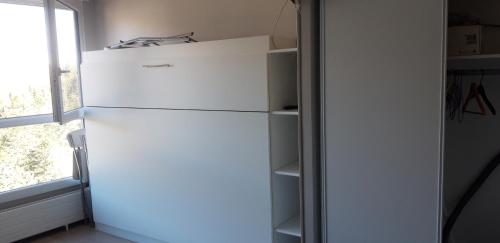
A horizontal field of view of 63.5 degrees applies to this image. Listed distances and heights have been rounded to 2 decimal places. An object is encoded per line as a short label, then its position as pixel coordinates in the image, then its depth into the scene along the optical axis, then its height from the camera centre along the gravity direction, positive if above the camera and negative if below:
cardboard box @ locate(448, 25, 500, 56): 2.20 +0.18
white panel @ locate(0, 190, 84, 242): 3.56 -1.21
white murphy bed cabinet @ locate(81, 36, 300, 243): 2.67 -0.44
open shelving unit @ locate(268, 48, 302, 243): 2.62 -0.47
